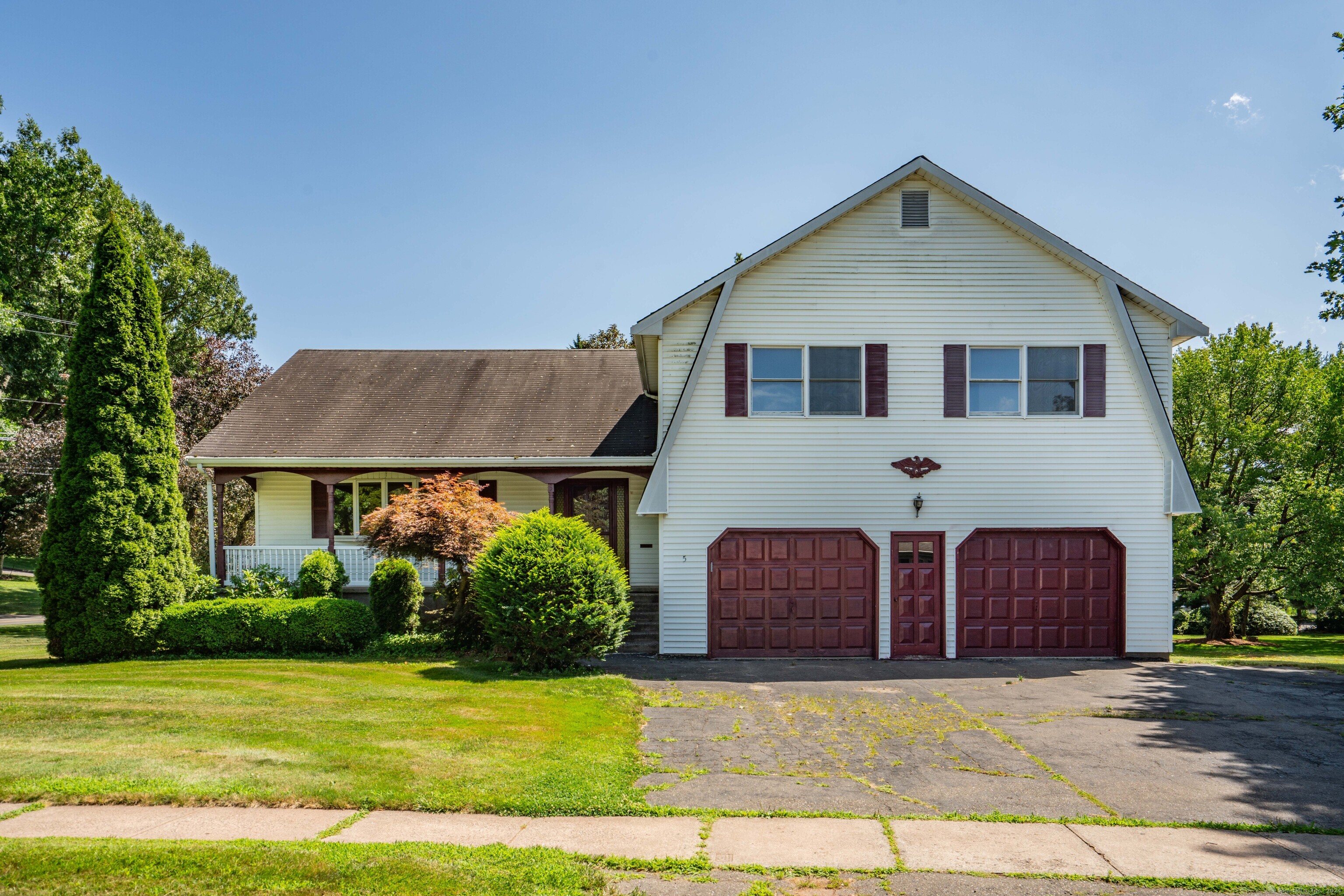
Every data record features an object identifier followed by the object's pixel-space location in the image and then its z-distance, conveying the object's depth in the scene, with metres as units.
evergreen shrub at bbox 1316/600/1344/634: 25.77
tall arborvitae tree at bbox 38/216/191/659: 13.05
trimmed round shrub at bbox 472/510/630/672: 11.48
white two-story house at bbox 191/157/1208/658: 13.76
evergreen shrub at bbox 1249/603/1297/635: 23.52
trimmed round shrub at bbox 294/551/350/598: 15.69
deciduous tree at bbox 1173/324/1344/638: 20.00
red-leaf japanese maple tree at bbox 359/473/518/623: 13.76
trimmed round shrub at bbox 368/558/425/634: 15.01
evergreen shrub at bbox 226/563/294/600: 16.17
